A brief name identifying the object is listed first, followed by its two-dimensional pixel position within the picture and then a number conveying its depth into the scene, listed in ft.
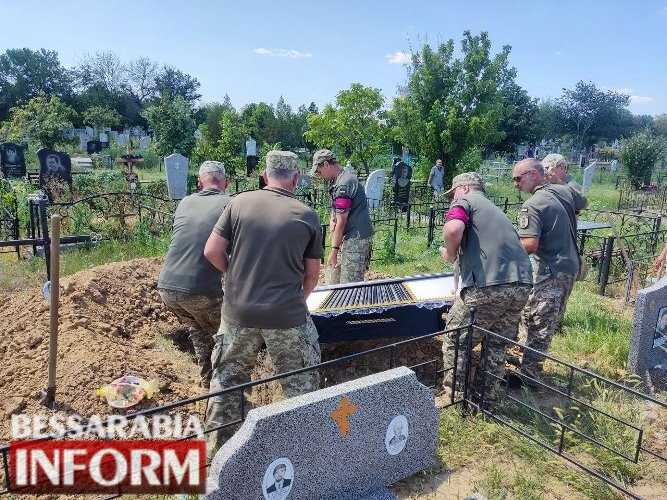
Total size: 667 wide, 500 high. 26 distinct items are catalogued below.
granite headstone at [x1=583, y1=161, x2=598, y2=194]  61.93
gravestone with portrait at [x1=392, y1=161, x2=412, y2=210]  47.60
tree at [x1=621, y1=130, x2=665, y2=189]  66.80
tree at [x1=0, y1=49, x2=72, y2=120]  166.14
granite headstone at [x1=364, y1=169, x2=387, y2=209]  43.19
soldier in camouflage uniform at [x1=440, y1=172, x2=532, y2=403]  10.71
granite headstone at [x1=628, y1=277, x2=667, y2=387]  12.75
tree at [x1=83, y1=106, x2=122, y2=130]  117.39
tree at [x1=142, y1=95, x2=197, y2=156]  65.16
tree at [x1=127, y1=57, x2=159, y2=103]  198.59
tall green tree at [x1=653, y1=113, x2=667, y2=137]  201.38
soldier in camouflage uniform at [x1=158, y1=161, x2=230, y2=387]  11.33
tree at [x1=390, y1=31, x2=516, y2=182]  50.47
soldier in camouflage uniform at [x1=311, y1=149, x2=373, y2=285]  15.58
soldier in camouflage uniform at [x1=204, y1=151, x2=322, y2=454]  8.98
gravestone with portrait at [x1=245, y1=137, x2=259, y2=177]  68.70
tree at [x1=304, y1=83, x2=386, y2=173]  64.23
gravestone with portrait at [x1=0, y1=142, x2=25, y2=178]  50.54
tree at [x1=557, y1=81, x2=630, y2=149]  158.10
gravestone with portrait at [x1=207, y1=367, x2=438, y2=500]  6.93
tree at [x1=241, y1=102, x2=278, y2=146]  103.28
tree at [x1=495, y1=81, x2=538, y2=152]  118.52
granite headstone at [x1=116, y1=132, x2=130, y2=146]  116.78
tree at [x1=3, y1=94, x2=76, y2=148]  79.56
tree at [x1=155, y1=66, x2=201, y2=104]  205.67
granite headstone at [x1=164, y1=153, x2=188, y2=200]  41.37
